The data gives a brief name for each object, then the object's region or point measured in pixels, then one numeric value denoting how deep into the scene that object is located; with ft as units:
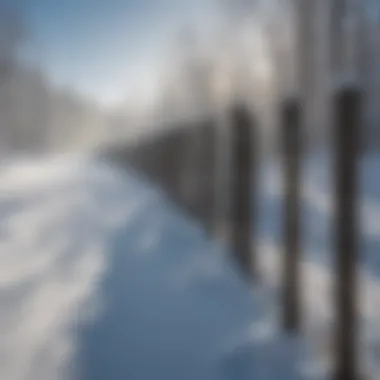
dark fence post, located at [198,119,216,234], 22.65
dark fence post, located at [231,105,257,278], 16.99
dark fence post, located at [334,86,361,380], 10.65
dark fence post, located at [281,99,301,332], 13.19
